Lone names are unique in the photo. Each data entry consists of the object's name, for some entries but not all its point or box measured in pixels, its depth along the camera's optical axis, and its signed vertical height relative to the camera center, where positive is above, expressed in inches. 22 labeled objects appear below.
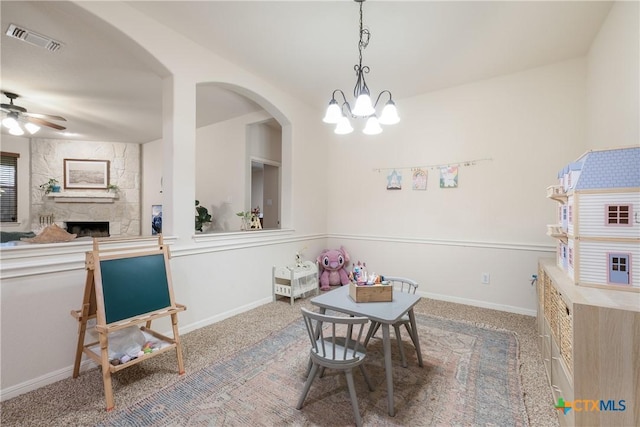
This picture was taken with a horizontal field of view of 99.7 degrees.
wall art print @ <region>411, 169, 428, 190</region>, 142.1 +17.7
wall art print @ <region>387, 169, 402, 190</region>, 149.9 +18.2
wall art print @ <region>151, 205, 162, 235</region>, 214.7 -5.0
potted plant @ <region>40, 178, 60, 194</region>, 212.5 +21.4
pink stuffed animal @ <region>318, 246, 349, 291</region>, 159.6 -33.2
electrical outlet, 126.7 -31.1
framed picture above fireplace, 223.6 +33.2
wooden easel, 65.0 -22.0
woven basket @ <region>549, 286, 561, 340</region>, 58.9 -23.6
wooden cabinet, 42.1 -23.8
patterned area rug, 59.2 -45.1
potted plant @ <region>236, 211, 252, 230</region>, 148.6 -4.0
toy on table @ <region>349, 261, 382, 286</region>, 77.1 -19.1
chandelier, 72.3 +27.7
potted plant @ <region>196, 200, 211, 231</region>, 173.8 -2.7
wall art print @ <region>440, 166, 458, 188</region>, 133.8 +18.1
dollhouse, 49.9 -1.4
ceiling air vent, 87.2 +59.7
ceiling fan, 133.1 +48.9
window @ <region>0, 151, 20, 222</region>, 197.6 +19.5
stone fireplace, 212.4 +14.6
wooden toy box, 74.4 -22.3
